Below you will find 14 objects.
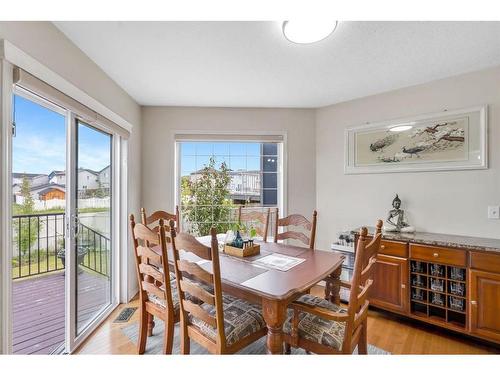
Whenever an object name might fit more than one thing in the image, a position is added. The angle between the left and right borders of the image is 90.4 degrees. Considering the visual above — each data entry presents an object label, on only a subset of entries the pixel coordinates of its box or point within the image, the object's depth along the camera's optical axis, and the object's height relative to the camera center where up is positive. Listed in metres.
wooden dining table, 1.28 -0.55
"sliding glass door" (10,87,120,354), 1.59 -0.29
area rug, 1.93 -1.29
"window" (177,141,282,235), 3.33 +0.09
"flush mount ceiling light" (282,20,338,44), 1.56 +1.02
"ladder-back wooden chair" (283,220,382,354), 1.27 -0.78
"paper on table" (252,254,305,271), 1.70 -0.54
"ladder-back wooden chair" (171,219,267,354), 1.30 -0.79
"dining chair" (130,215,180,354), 1.61 -0.74
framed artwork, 2.31 +0.46
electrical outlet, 2.20 -0.22
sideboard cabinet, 1.91 -0.81
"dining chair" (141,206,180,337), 2.15 -0.33
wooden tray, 1.94 -0.51
